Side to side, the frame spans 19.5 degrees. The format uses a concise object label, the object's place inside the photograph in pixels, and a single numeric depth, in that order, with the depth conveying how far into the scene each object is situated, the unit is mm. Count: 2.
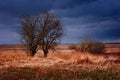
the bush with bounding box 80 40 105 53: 60375
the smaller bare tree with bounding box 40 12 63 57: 47438
